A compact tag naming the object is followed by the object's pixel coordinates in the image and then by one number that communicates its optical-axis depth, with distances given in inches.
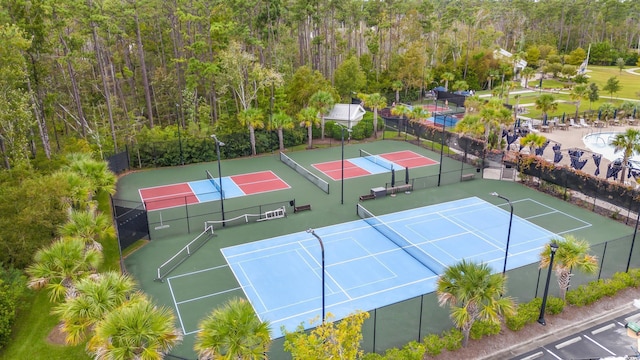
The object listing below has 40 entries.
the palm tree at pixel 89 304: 517.0
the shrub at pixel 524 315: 695.1
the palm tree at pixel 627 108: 2100.1
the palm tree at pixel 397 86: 2427.4
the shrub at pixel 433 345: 637.3
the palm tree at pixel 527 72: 2791.3
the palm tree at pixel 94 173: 980.6
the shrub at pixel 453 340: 650.2
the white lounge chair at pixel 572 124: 2041.5
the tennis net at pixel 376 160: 1547.7
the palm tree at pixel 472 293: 603.8
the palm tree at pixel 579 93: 2054.6
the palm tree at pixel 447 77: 2790.4
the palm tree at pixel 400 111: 1862.7
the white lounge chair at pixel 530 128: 1917.1
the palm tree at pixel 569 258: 696.7
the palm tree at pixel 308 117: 1710.1
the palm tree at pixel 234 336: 489.4
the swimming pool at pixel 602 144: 1552.7
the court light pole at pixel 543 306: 671.1
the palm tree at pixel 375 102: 1845.8
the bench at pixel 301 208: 1177.9
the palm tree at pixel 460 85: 2723.9
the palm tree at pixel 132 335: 468.8
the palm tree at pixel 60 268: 604.1
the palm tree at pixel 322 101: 1744.6
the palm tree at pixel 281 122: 1688.0
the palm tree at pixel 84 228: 747.4
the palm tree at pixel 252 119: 1636.3
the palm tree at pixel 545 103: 1988.2
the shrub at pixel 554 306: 732.0
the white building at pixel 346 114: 1923.0
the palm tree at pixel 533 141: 1337.4
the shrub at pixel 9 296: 673.0
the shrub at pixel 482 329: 675.4
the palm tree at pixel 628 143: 1222.9
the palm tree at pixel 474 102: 1935.0
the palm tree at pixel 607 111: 2019.2
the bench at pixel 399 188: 1289.4
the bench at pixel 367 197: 1248.2
